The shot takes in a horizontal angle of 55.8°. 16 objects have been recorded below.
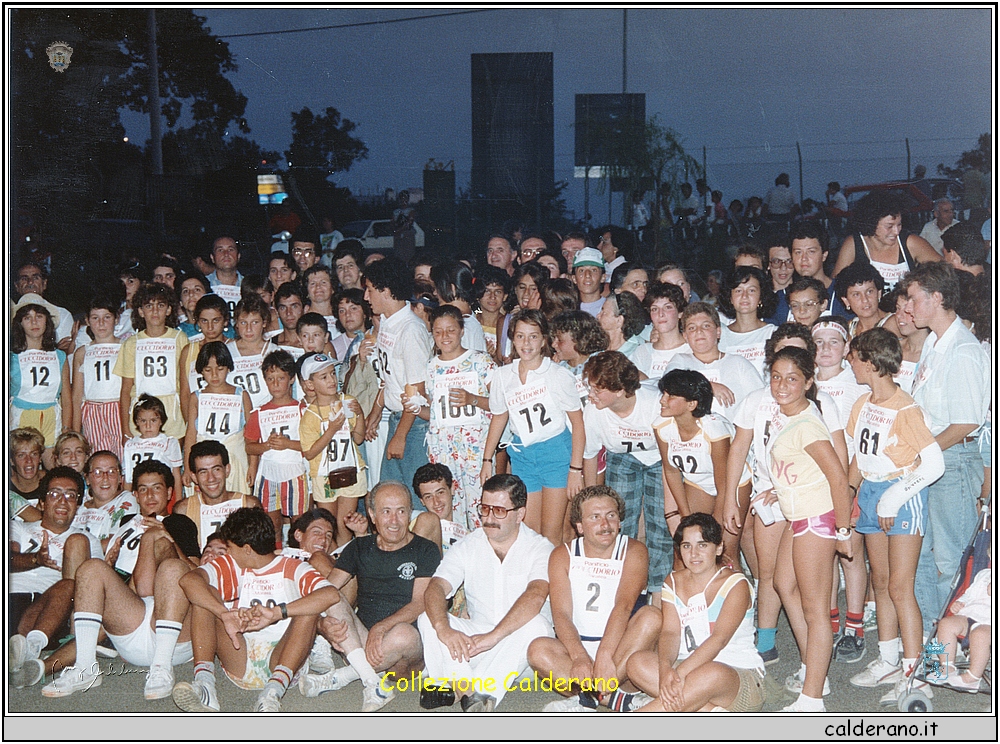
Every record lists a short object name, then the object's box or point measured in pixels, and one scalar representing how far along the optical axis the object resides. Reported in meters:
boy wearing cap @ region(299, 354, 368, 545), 5.67
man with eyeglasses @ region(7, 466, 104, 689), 4.97
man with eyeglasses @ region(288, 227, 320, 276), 7.71
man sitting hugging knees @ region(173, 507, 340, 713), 4.56
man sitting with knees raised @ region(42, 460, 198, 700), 4.74
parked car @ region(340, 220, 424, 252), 7.67
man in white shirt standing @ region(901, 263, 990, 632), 4.66
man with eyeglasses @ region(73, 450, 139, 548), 5.40
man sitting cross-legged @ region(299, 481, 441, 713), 4.63
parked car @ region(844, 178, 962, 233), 6.57
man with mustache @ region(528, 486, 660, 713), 4.40
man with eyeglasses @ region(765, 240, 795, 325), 6.19
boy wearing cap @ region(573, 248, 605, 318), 6.15
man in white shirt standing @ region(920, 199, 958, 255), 6.52
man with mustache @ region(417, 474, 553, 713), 4.50
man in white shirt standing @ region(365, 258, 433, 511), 5.79
